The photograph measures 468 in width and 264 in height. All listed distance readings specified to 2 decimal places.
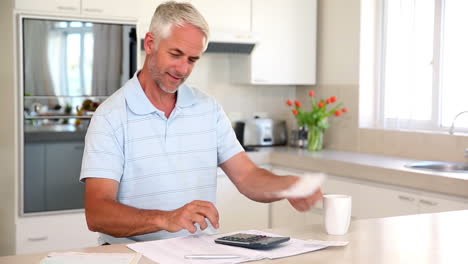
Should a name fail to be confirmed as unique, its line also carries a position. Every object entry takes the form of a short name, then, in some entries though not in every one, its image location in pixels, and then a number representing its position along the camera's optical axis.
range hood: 4.57
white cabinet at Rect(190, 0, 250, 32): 4.54
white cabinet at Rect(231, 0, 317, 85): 4.80
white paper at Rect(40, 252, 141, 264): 1.56
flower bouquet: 4.70
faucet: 3.91
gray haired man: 1.99
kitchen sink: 3.86
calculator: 1.71
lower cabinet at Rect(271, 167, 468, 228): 3.38
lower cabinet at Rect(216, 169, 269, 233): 4.48
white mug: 1.90
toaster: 5.00
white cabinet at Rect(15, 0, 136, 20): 3.89
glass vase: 4.78
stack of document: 1.62
